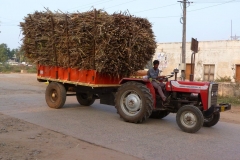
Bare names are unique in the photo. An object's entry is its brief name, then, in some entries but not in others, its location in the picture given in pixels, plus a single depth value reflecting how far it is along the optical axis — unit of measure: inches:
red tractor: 320.2
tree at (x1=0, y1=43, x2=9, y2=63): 2960.1
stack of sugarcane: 375.8
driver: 347.1
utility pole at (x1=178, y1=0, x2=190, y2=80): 866.8
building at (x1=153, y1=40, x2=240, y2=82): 950.4
